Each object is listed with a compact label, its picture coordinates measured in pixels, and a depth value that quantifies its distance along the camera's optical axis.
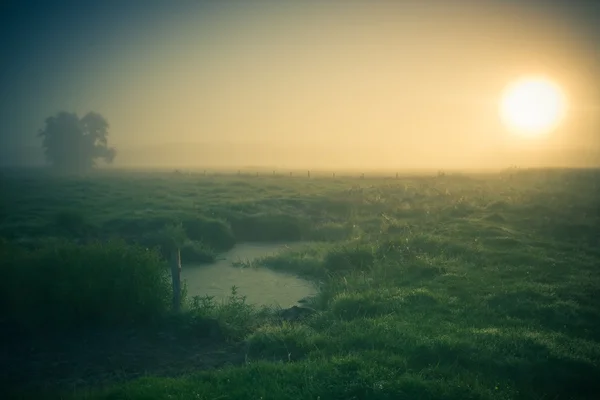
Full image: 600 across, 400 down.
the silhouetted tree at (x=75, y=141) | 90.56
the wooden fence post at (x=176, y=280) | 14.34
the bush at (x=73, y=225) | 28.02
